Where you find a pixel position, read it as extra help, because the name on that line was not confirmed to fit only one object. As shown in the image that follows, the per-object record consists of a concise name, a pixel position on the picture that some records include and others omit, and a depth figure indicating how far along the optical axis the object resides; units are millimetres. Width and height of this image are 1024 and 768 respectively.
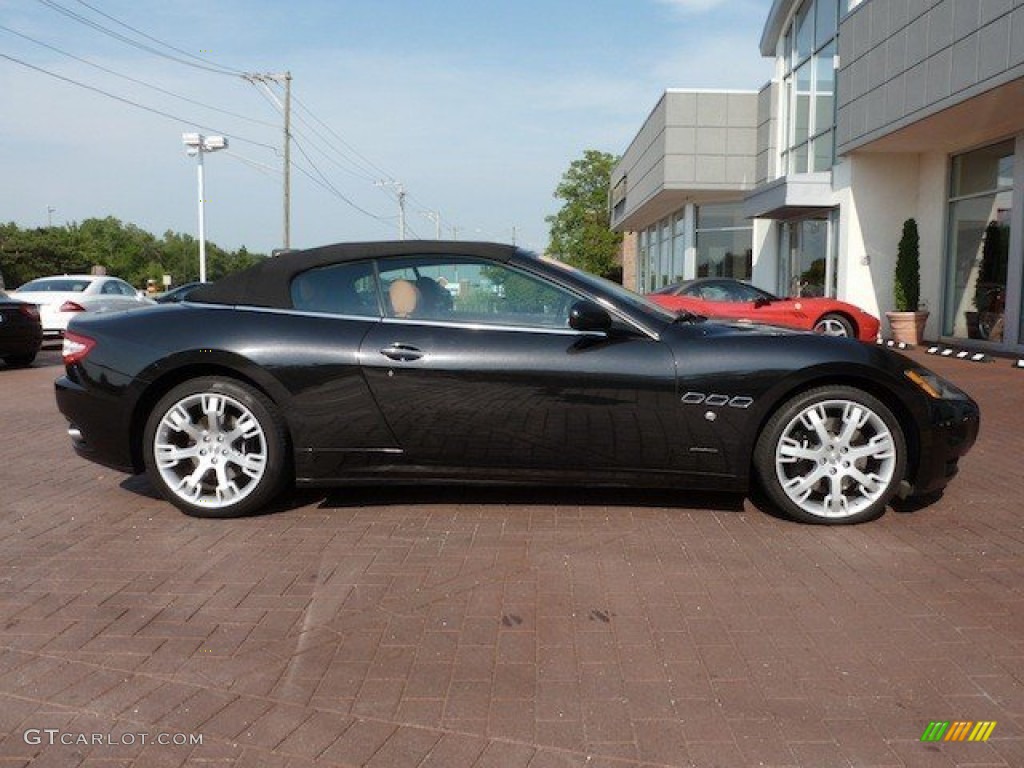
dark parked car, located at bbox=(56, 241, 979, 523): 4617
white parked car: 17250
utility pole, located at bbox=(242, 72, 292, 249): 39594
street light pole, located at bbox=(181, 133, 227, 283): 42250
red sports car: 15516
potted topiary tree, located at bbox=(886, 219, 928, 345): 18156
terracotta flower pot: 17984
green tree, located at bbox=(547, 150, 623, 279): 86375
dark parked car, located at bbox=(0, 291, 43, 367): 13459
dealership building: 14805
